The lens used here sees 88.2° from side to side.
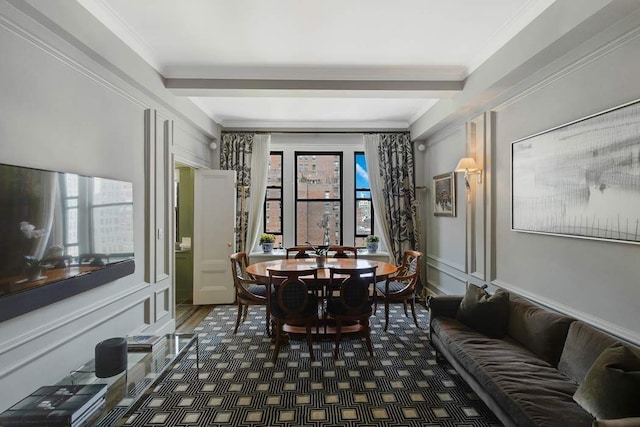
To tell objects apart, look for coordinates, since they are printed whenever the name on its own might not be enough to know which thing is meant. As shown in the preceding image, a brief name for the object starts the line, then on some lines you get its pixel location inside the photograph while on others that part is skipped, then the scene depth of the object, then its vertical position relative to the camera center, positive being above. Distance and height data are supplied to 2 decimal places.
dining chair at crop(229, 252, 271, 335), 3.79 -0.94
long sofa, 1.69 -0.98
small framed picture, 4.41 +0.28
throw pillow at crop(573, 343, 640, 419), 1.52 -0.82
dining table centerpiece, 5.76 -0.20
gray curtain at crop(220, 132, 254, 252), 5.45 +0.86
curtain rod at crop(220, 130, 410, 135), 5.58 +1.41
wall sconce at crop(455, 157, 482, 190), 3.68 +0.53
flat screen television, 1.72 -0.13
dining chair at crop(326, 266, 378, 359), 3.23 -0.85
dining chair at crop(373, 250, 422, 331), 3.92 -0.91
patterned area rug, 2.30 -1.41
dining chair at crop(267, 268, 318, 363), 3.10 -0.83
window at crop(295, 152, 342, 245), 5.81 +0.29
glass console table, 1.80 -1.06
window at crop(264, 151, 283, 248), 5.82 +0.28
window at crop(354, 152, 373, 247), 5.85 +0.24
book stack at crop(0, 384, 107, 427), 1.60 -0.99
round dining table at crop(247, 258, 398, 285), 3.52 -0.63
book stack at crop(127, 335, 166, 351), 2.54 -1.00
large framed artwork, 1.94 +0.25
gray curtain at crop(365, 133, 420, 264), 5.45 +0.41
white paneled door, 4.95 -0.33
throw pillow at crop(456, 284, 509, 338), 2.72 -0.83
